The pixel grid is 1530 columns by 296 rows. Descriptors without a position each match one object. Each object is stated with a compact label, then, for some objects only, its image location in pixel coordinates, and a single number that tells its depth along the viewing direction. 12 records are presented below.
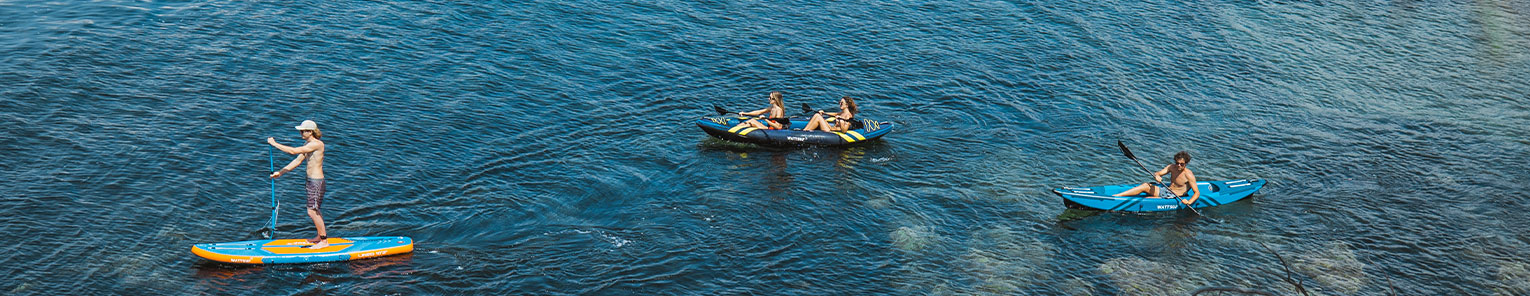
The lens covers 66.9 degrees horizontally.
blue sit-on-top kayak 23.92
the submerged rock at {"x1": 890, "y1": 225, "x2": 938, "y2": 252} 22.25
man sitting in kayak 24.23
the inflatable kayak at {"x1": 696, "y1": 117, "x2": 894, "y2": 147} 27.94
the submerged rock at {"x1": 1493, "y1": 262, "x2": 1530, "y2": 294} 21.53
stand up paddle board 18.98
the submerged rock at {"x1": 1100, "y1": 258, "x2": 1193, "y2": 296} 20.77
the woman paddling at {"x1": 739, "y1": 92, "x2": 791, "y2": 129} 28.41
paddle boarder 18.59
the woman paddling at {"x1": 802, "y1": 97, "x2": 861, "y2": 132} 28.47
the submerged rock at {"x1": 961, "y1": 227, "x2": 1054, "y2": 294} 20.80
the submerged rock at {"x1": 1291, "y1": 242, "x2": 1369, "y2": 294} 21.42
